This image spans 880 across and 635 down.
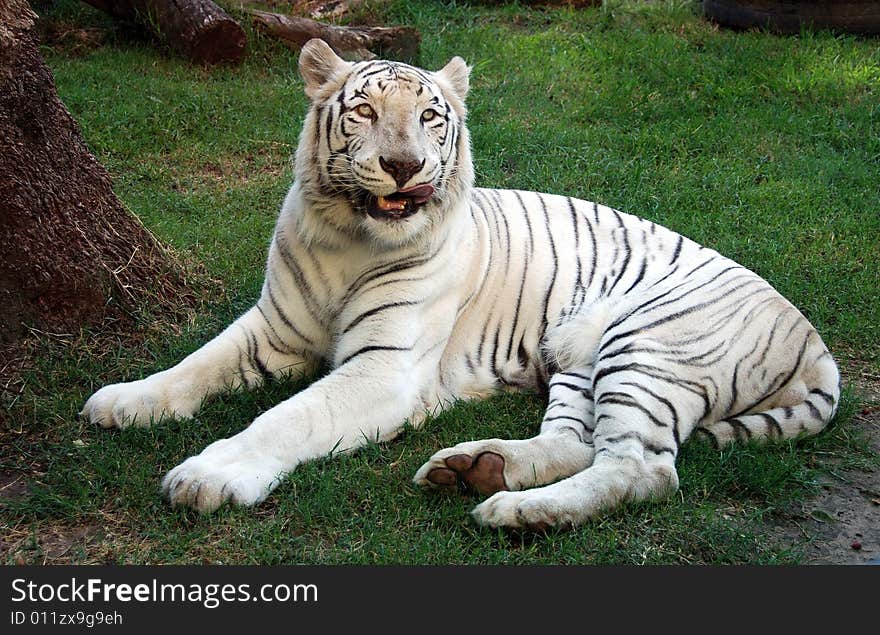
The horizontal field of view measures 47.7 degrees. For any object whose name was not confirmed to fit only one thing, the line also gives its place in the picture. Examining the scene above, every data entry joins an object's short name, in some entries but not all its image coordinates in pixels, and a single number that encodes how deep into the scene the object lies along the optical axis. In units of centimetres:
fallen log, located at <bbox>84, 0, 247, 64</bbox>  698
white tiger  312
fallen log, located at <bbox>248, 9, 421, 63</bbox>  708
